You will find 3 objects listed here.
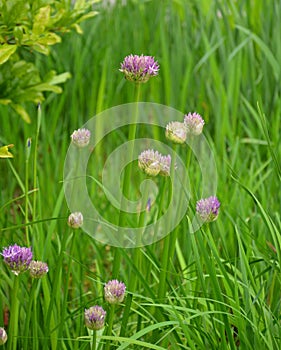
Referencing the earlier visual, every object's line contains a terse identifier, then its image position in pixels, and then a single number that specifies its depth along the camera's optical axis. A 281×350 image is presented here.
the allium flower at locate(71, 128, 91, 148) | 1.65
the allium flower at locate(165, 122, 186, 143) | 1.59
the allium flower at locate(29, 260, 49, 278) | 1.64
